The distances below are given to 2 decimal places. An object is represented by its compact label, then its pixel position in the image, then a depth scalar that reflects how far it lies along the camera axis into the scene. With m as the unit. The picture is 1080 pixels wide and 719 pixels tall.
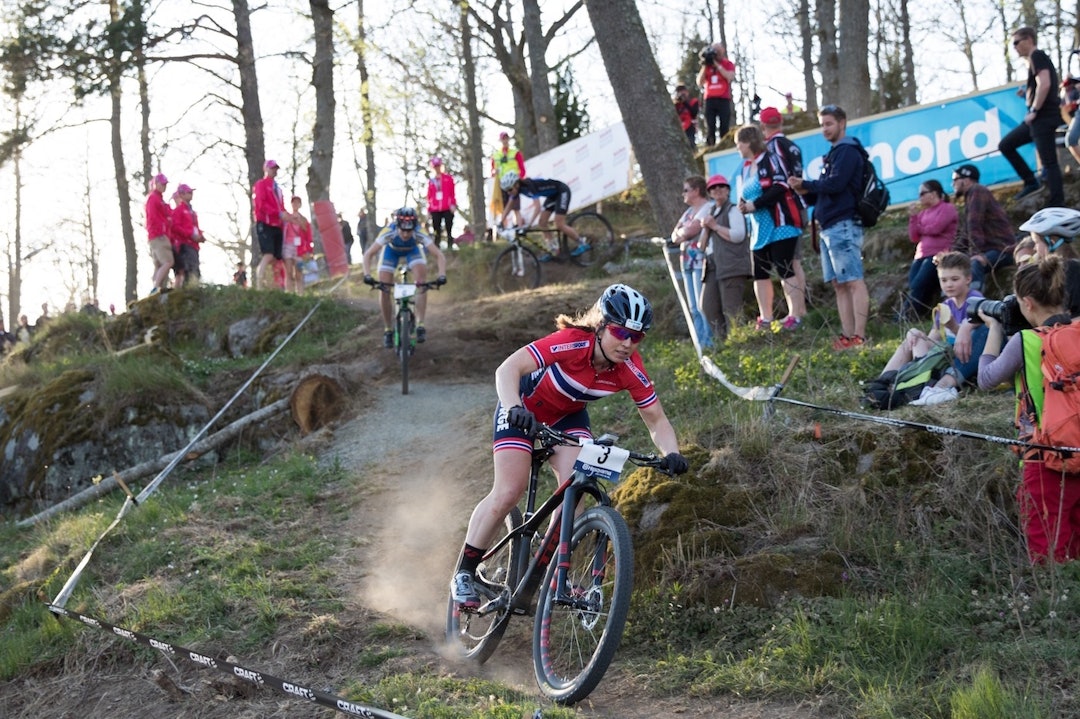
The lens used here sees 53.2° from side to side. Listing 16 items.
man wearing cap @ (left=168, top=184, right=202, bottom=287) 16.19
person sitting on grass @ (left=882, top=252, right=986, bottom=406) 7.69
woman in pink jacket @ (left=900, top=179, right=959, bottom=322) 9.41
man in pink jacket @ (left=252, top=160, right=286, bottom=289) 16.38
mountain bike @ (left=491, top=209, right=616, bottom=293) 17.05
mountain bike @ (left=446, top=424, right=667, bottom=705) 4.82
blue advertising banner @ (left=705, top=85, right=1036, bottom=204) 12.59
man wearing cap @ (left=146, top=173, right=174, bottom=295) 15.87
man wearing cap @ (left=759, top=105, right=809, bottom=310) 9.66
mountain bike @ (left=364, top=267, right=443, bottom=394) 12.00
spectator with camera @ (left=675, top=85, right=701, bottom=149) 19.86
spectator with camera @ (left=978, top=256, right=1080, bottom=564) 5.33
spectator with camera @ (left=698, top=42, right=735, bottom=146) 18.62
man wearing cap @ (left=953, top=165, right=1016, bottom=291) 9.65
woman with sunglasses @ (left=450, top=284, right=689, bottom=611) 5.41
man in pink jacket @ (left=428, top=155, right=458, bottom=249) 21.48
